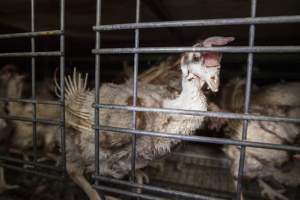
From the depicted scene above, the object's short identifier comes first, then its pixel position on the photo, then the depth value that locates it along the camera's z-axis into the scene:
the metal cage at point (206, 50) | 0.59
